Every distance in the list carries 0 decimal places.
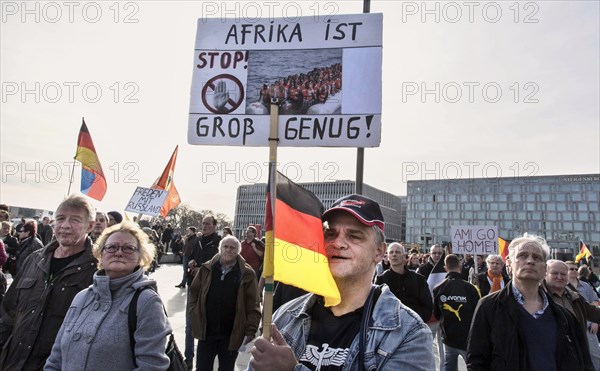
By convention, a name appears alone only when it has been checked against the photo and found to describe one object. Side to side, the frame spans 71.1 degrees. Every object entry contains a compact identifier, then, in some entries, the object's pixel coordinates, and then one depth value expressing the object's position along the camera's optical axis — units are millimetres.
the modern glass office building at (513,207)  113562
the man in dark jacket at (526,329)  3006
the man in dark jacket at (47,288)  2918
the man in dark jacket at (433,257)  9981
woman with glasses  2504
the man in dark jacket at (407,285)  5641
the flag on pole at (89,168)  7422
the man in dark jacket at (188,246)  11867
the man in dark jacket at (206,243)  7746
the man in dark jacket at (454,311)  5781
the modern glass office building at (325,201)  117000
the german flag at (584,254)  18312
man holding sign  1633
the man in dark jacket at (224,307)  4855
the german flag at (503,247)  13945
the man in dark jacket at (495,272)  7298
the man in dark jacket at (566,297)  4082
